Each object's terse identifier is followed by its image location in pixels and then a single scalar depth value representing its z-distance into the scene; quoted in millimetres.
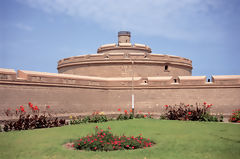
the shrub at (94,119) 16995
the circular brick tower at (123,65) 27061
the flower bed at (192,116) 17141
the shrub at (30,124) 14028
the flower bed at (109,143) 8977
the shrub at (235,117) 17125
